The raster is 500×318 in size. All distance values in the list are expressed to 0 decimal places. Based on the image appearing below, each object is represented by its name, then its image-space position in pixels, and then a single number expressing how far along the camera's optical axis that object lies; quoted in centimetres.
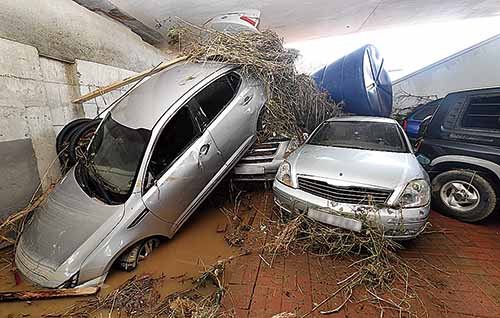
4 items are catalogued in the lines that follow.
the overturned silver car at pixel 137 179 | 238
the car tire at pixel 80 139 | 343
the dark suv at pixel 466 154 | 348
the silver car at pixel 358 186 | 259
